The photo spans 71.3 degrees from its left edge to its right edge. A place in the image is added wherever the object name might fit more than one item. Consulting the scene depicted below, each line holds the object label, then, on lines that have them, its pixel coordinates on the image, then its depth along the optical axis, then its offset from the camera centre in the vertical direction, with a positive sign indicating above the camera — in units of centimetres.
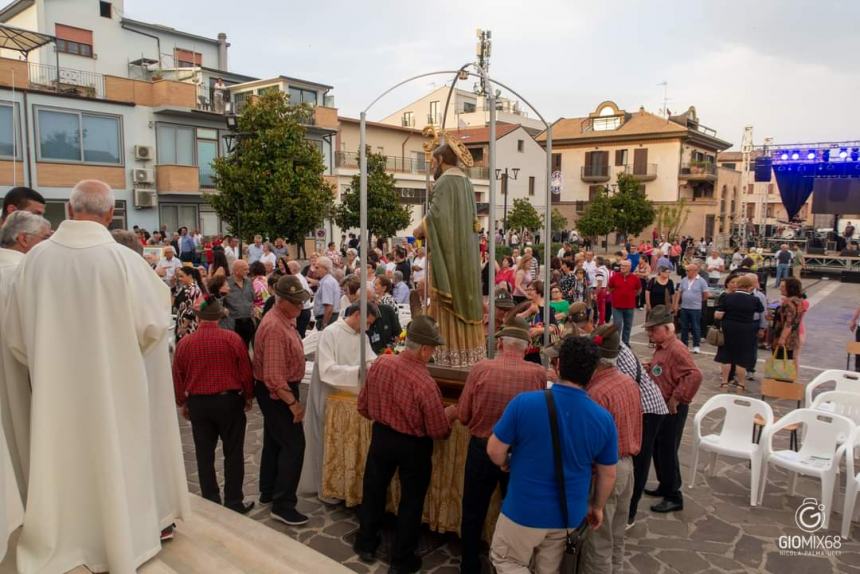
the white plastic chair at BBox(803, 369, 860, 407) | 665 -167
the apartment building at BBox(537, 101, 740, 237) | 4516 +527
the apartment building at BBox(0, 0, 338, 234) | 1995 +422
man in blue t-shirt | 317 -122
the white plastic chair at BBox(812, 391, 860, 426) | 614 -176
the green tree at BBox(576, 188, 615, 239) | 3553 +59
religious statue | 487 -25
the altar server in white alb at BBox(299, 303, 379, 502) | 504 -123
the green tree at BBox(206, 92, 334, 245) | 1919 +162
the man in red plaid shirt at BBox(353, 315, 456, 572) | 412 -136
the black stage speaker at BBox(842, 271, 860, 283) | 2538 -191
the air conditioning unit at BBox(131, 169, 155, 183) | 2280 +186
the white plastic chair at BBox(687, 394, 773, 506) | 559 -192
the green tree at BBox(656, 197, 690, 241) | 4078 +80
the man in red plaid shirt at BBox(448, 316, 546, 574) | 388 -117
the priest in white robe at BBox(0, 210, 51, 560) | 277 -93
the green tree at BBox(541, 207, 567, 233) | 4050 +38
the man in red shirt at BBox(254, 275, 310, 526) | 468 -127
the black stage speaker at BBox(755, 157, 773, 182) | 2861 +302
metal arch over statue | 462 +47
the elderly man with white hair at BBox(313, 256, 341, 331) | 925 -113
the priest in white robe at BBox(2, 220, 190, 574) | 261 -76
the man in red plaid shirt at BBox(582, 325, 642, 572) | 379 -135
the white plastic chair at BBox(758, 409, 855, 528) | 513 -191
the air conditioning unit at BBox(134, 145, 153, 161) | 2284 +275
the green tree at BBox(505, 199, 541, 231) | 3475 +64
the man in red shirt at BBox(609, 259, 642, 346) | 1077 -118
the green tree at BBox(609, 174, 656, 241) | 3547 +125
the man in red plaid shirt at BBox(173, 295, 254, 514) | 469 -133
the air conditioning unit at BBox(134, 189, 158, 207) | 2280 +102
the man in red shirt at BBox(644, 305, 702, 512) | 497 -131
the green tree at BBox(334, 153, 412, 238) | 2728 +92
